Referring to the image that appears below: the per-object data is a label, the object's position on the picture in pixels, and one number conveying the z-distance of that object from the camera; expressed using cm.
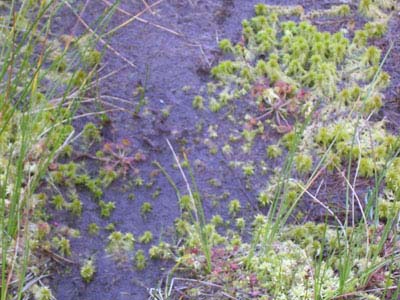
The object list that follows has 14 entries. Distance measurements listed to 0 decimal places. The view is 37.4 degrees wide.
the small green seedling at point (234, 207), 258
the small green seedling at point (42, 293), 225
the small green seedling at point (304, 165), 271
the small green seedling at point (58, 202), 255
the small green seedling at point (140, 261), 238
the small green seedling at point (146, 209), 257
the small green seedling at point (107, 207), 254
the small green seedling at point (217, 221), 253
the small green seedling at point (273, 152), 280
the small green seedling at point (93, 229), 249
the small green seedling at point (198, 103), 302
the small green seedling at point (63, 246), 240
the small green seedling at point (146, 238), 246
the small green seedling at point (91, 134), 283
